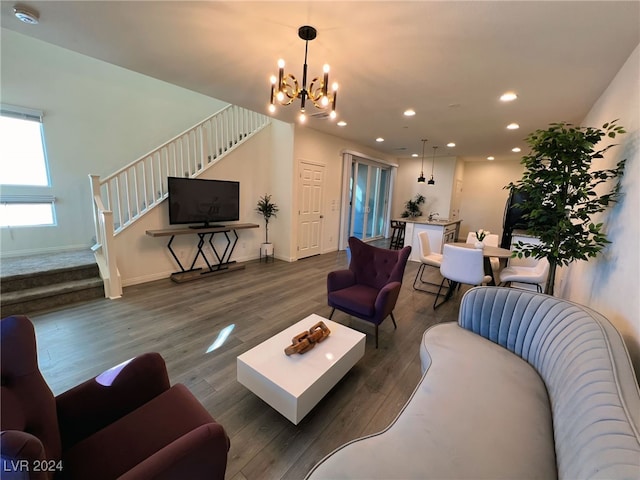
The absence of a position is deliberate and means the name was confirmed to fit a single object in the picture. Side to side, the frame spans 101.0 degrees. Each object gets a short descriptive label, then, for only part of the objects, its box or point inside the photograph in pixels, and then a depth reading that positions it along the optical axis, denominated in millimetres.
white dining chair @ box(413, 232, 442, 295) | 4145
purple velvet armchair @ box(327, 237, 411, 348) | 2549
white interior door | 5602
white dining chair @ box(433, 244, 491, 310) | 3236
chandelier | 2152
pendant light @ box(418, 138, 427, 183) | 5918
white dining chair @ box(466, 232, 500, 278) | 4504
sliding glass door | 7203
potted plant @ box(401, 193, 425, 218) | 8641
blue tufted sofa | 948
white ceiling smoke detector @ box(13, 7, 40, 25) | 2023
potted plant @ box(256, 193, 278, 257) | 5412
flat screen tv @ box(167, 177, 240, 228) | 4064
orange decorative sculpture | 1860
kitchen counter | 5720
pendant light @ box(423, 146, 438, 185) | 7192
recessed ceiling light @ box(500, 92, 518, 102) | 3245
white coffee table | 1567
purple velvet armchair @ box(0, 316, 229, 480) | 842
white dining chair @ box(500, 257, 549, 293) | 3414
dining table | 3400
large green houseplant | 2062
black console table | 4051
